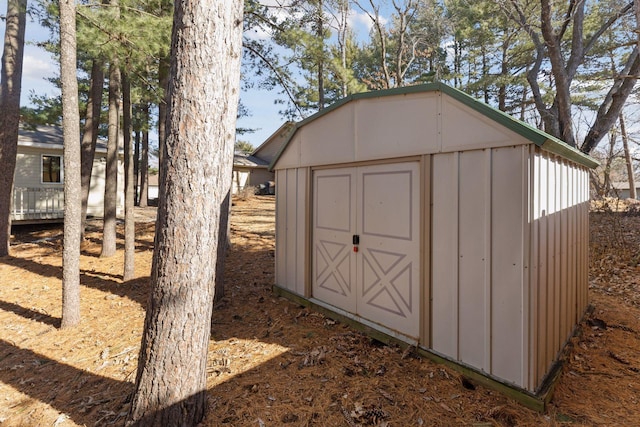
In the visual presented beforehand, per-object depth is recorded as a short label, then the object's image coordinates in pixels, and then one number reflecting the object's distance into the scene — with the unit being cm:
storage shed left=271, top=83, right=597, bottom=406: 287
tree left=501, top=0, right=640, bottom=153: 855
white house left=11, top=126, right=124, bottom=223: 1172
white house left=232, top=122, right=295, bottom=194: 2184
